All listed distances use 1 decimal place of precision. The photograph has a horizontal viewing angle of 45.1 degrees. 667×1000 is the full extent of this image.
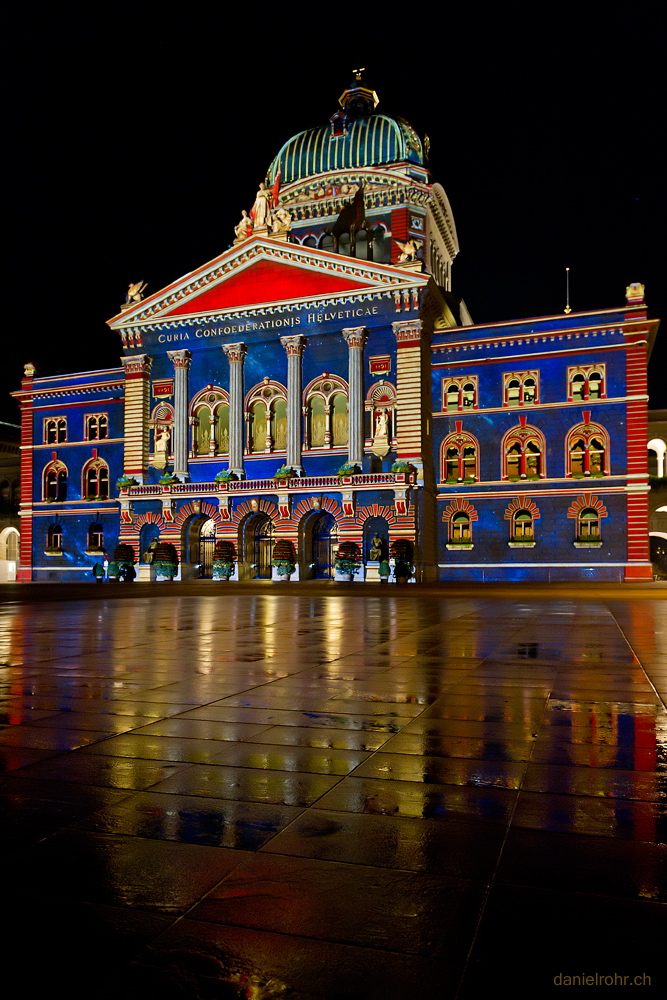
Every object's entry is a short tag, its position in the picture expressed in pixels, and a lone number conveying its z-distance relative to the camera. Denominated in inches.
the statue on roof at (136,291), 1968.5
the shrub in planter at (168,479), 1879.9
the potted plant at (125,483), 1921.8
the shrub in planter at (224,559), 1798.7
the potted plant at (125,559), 1829.5
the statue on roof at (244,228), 1887.3
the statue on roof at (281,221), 1884.8
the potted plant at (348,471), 1720.0
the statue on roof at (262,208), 1903.3
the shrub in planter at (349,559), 1658.5
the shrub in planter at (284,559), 1722.4
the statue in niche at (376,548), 1691.7
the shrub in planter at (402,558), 1622.8
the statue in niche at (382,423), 1761.8
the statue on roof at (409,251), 1740.9
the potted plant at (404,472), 1668.3
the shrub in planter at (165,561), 1827.0
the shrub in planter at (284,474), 1777.8
